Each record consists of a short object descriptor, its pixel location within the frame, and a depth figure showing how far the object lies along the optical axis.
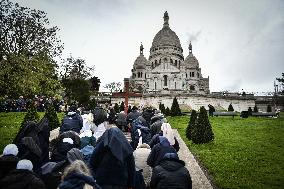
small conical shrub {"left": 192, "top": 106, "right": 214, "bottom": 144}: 9.44
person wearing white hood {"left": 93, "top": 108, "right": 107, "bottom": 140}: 5.16
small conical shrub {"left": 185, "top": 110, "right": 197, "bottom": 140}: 10.44
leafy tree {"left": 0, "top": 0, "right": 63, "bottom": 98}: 12.02
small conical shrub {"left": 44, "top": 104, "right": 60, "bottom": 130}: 11.34
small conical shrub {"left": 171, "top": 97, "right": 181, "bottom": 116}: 19.54
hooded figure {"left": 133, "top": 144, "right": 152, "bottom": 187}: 4.63
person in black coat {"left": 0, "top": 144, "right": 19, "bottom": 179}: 3.64
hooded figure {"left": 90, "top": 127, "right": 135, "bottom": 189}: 3.39
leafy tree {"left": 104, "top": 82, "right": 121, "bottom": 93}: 48.95
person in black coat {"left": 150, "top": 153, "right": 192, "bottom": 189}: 3.48
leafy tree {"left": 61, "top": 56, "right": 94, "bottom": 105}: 23.60
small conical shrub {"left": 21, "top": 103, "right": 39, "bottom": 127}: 9.48
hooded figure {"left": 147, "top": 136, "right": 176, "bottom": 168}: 4.22
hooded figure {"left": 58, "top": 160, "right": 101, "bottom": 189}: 2.50
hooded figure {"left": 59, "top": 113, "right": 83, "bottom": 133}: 6.27
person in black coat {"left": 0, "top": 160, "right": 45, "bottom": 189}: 2.83
